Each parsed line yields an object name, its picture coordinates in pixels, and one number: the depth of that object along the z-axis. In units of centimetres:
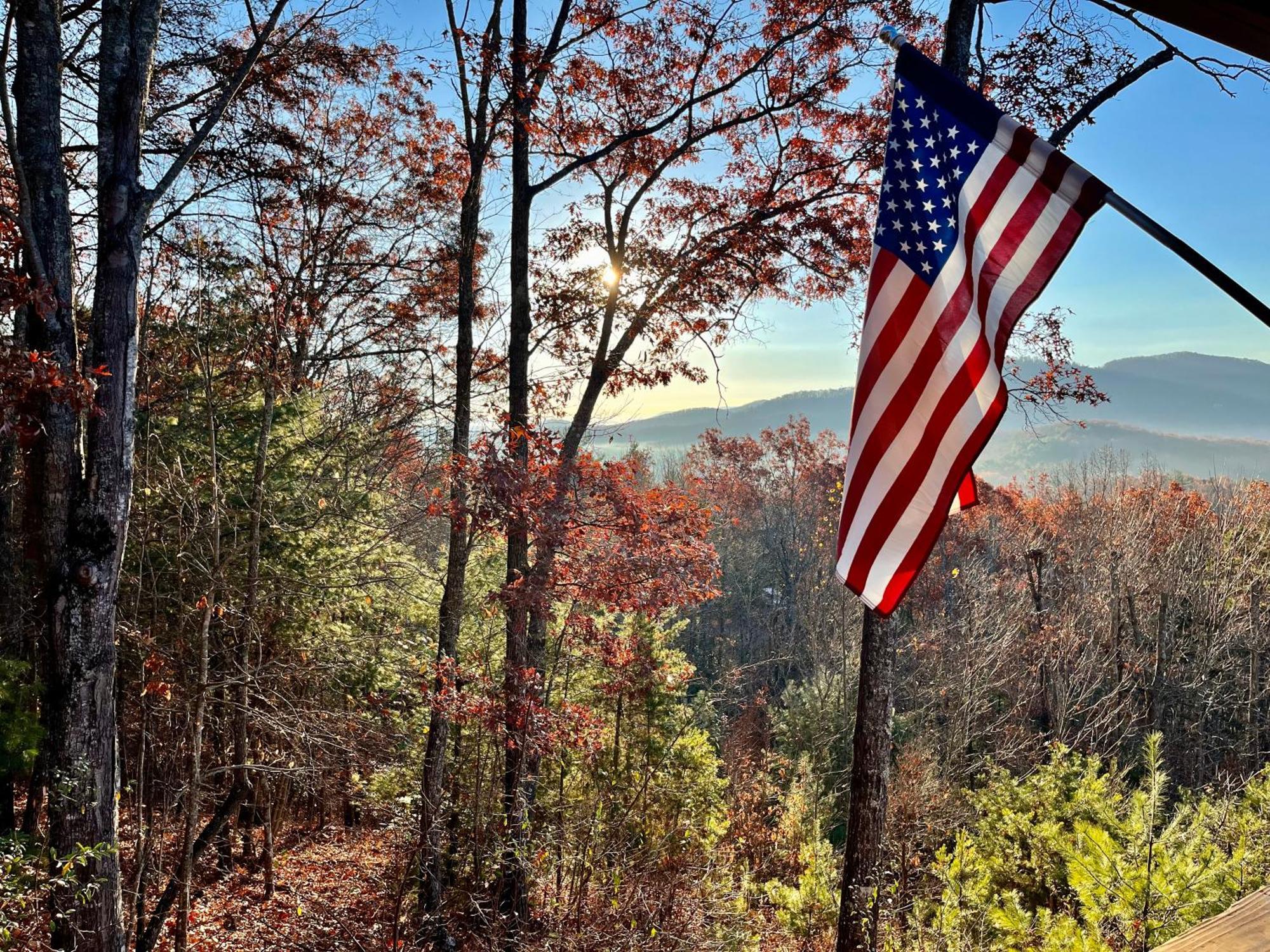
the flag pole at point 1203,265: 159
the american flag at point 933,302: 215
